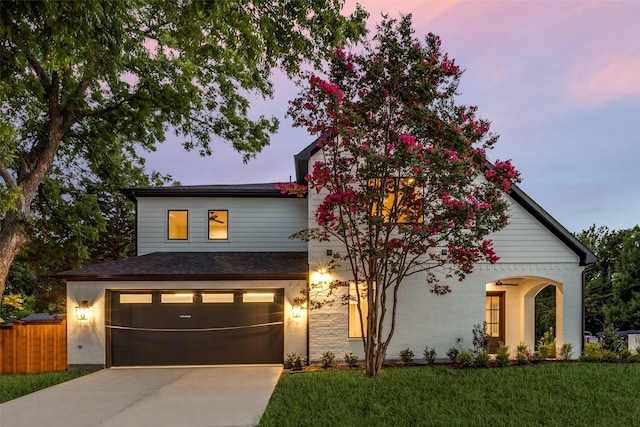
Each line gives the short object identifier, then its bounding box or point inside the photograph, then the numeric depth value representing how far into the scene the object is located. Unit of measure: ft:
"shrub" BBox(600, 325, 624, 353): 32.07
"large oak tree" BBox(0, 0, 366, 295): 17.12
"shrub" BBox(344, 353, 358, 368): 31.48
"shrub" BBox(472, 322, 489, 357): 32.58
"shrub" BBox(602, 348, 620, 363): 30.86
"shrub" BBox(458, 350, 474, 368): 30.07
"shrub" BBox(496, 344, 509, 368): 29.99
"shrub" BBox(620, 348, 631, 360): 30.94
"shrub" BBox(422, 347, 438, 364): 32.24
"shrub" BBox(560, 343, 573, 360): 32.01
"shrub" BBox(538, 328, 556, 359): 32.07
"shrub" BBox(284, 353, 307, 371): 31.17
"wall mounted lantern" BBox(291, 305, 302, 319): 33.22
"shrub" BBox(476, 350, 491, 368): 30.07
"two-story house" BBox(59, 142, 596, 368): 33.04
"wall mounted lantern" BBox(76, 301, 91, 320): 32.65
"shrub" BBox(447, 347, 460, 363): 32.28
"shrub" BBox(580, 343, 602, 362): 31.14
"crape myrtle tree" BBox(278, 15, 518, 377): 25.93
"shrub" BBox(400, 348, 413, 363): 32.19
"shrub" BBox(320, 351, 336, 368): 31.48
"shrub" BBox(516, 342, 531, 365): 30.81
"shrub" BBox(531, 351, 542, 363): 31.63
